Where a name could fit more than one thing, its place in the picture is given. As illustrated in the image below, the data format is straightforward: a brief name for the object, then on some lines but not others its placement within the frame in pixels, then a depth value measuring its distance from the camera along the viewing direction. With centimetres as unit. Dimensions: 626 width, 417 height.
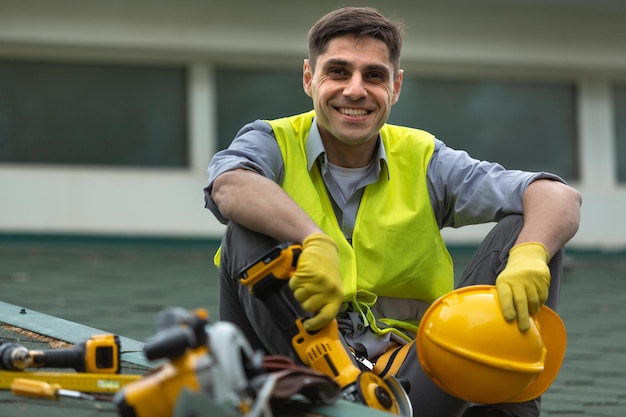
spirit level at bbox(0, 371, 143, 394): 383
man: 432
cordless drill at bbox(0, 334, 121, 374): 395
